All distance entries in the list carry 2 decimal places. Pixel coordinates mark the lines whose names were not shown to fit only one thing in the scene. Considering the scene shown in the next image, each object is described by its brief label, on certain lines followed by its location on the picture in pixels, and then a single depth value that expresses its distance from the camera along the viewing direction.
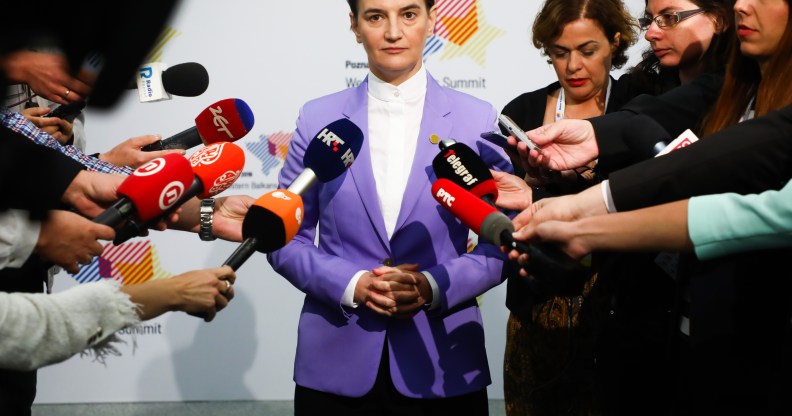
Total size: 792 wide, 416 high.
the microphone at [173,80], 2.09
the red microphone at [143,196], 1.45
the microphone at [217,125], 2.01
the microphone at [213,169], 1.65
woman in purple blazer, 2.06
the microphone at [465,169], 1.78
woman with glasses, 2.29
